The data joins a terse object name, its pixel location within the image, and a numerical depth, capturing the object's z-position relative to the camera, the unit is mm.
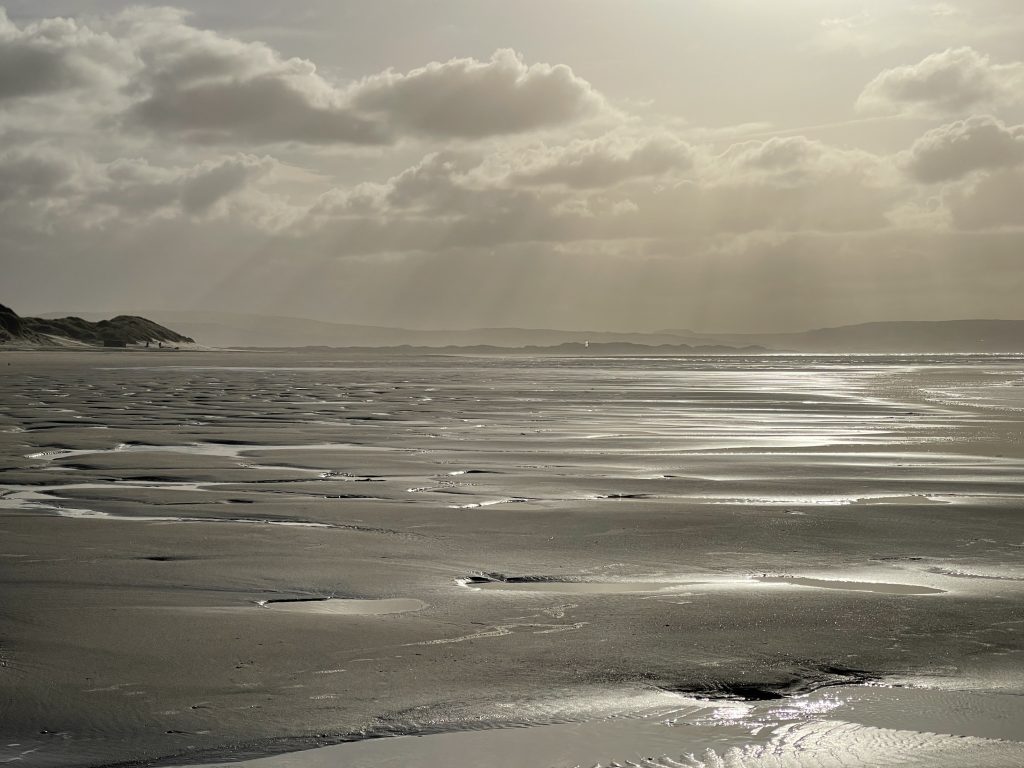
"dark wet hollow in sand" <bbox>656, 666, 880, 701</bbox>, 4973
